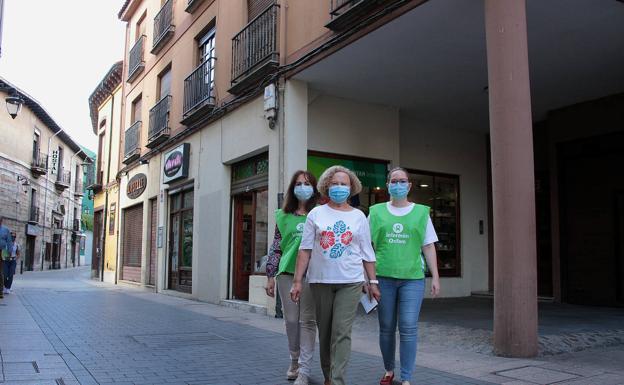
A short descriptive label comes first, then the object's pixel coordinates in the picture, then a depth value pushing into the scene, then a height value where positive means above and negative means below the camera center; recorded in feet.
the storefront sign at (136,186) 58.18 +6.78
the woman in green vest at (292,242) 15.83 +0.21
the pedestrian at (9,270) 46.11 -1.80
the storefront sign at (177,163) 46.11 +7.29
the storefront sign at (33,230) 119.24 +3.99
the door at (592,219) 34.17 +1.99
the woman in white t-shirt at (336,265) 13.32 -0.37
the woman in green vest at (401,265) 14.64 -0.40
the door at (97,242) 77.46 +0.96
